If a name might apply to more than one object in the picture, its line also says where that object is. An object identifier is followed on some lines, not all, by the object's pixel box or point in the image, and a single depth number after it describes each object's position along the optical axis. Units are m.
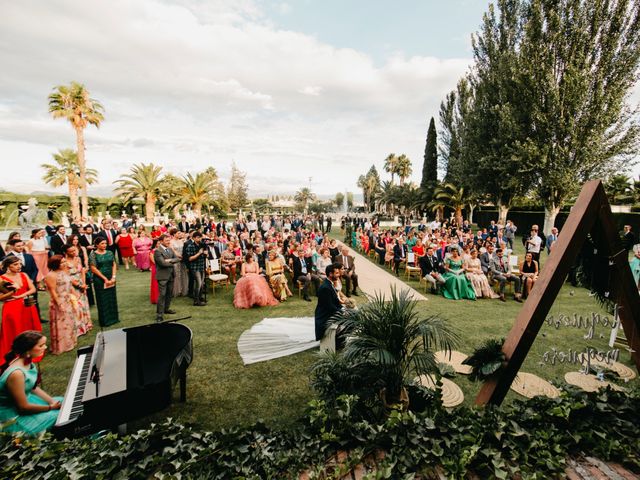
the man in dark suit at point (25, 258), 6.64
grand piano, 2.80
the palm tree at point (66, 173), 30.20
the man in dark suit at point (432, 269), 9.92
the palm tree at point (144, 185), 30.92
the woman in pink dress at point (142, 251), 12.34
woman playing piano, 2.90
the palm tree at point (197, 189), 28.75
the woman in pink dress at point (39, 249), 9.16
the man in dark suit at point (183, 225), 16.75
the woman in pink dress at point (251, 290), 8.48
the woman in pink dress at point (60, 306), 5.47
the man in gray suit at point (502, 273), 9.33
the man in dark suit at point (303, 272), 9.55
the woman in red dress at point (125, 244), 12.94
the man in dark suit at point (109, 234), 11.30
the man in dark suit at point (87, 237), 10.83
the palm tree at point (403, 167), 67.38
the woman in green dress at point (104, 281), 6.76
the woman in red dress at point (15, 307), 4.73
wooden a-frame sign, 3.05
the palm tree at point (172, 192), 30.08
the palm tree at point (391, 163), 69.94
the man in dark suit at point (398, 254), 12.87
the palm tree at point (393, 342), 3.24
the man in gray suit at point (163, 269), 6.77
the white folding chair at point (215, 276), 9.65
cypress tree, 38.56
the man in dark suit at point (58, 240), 9.30
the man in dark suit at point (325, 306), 5.40
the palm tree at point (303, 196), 75.43
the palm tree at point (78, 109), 24.72
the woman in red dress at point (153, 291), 8.35
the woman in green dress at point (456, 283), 9.41
